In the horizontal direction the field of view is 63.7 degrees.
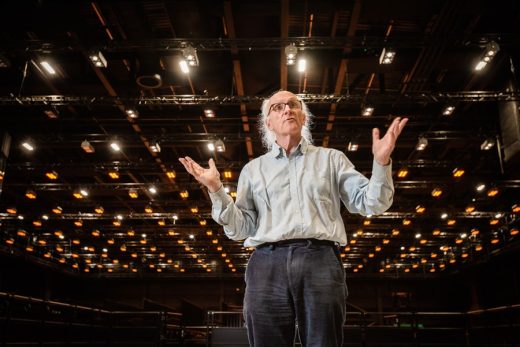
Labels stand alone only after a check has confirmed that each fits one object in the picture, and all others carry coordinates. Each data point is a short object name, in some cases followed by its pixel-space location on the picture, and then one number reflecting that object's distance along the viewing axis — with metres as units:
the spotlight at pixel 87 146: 9.95
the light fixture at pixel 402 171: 11.45
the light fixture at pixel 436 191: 12.80
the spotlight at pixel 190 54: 6.75
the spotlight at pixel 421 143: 9.58
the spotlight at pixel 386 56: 6.84
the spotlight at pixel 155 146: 9.96
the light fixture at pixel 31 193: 13.31
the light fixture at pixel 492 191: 12.15
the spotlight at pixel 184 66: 6.95
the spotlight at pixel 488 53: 6.59
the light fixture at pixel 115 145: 9.96
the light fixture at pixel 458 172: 11.50
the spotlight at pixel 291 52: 6.66
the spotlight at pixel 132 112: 8.52
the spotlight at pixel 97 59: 6.88
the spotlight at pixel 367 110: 8.34
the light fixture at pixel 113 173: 11.54
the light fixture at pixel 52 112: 9.29
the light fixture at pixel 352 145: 9.74
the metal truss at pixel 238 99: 7.84
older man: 1.42
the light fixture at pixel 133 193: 13.36
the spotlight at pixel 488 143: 9.60
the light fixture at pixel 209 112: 9.13
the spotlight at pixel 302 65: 7.01
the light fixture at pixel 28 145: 10.08
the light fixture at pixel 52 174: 11.80
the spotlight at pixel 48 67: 7.20
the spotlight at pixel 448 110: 8.75
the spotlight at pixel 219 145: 9.76
